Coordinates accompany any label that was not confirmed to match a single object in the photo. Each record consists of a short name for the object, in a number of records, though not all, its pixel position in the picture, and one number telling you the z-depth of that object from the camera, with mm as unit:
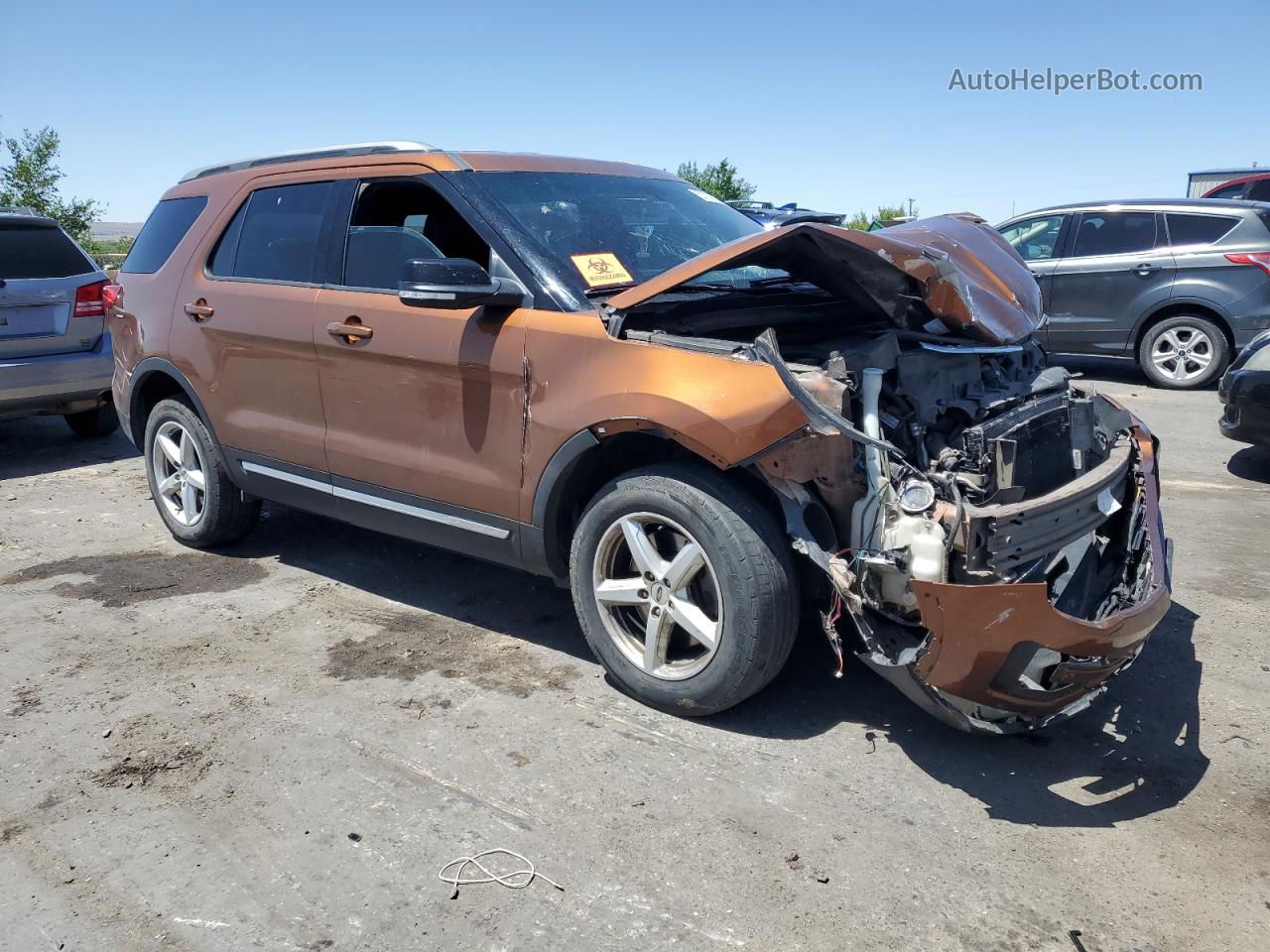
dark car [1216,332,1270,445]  6344
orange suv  3004
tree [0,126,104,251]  19000
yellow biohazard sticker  3758
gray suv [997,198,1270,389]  9414
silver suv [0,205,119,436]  7203
